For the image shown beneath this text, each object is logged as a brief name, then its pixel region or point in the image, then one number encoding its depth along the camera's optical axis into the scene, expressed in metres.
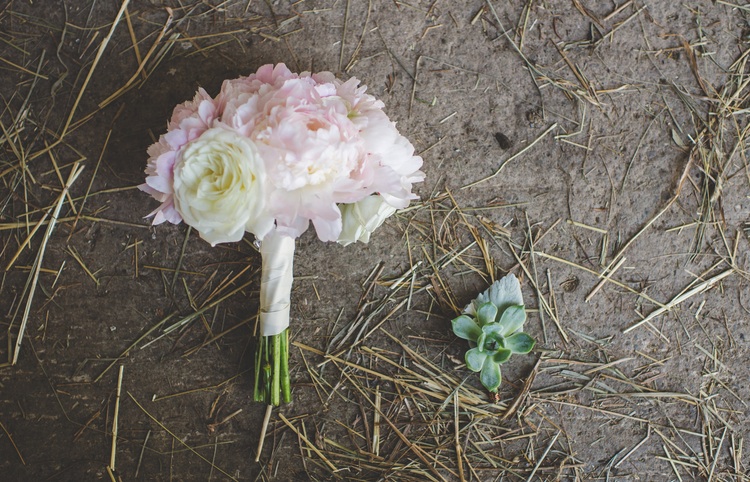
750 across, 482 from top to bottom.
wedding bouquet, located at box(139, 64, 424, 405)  0.82
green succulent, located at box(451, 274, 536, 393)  0.91
